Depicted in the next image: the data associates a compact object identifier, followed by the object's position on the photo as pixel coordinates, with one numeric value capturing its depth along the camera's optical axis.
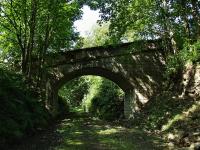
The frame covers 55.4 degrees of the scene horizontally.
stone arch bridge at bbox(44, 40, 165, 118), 14.13
